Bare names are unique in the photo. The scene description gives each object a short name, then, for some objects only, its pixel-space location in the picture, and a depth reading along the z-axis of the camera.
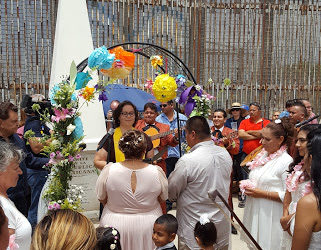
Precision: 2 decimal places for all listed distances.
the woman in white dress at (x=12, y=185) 2.14
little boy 2.88
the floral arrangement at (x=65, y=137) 3.17
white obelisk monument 5.41
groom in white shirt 3.05
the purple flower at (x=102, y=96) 3.69
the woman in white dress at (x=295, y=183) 2.55
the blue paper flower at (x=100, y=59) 3.36
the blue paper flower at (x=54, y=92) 3.22
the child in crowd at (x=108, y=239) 1.87
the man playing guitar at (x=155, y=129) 5.21
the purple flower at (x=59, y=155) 3.16
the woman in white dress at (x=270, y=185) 3.23
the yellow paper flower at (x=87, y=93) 3.36
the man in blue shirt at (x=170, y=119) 5.86
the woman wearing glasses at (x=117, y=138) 3.89
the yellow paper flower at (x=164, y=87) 3.86
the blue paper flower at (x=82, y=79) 3.48
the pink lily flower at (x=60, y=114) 3.16
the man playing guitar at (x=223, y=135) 5.39
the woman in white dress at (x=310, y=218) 1.82
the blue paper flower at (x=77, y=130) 3.29
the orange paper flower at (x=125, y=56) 3.74
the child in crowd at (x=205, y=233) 2.96
